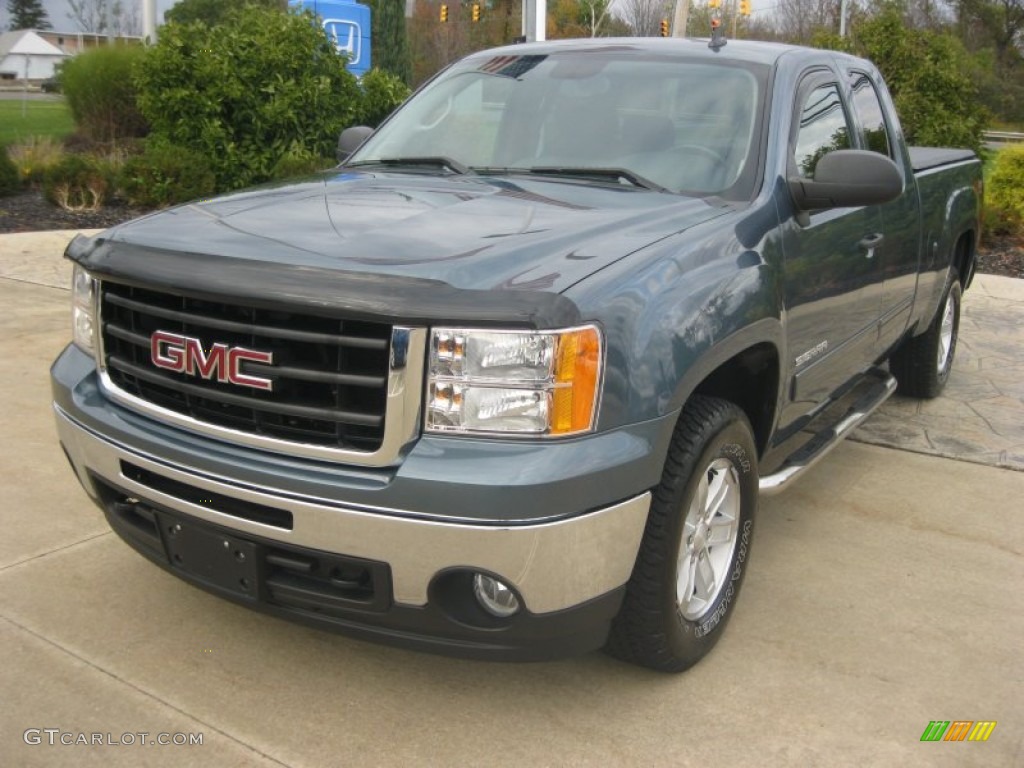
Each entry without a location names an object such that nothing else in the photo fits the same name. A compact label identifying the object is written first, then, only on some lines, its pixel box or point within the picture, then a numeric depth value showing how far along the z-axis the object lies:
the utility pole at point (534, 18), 14.33
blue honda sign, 15.81
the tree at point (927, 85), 13.08
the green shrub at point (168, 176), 11.44
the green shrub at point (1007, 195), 11.62
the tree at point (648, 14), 39.16
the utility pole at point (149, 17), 18.22
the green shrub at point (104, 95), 16.44
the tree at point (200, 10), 49.02
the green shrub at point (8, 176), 12.64
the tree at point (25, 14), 105.69
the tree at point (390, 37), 26.14
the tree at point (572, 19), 50.53
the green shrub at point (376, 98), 12.62
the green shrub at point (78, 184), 11.91
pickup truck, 2.47
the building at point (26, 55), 49.42
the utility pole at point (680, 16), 22.78
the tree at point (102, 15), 71.11
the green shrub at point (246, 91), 11.34
